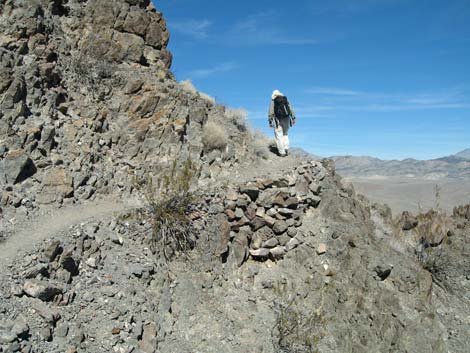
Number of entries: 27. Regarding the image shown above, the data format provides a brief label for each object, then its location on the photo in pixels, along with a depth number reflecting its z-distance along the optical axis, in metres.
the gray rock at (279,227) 9.52
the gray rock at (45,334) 5.65
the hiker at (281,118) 12.96
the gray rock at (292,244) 9.47
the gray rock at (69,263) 6.71
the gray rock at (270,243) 9.35
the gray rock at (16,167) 7.95
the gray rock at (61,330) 5.89
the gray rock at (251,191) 9.50
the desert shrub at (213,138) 11.11
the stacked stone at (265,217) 9.22
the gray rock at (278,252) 9.30
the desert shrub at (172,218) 8.15
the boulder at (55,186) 8.19
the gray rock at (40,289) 6.00
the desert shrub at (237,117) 13.29
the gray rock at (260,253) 9.20
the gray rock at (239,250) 8.98
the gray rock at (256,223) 9.41
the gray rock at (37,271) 6.21
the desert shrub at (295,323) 7.85
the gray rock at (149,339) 6.66
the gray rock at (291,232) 9.61
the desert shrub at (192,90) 12.79
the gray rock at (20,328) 5.39
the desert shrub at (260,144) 12.58
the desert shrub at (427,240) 10.85
